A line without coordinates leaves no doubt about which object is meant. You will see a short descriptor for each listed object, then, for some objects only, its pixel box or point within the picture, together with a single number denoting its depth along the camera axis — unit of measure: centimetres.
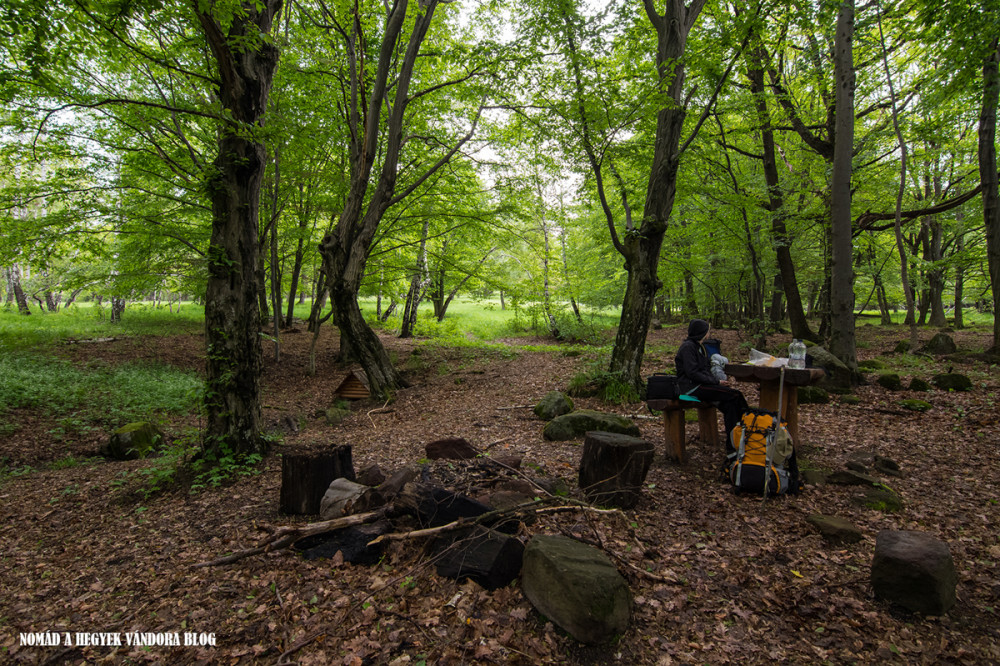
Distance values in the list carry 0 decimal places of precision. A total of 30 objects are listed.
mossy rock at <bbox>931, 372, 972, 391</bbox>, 720
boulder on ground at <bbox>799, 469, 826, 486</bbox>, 462
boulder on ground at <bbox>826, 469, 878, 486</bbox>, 450
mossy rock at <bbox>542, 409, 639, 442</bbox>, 603
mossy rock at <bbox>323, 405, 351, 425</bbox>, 845
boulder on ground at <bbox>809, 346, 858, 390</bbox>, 786
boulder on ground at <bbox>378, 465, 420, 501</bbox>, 398
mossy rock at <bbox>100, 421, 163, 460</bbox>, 654
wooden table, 464
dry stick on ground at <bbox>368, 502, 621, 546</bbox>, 342
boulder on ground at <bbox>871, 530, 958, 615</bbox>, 272
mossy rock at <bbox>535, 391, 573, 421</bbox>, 745
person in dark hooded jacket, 496
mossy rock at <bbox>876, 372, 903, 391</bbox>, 759
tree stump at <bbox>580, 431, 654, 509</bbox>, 408
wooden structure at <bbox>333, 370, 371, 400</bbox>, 984
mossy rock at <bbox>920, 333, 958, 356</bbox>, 1046
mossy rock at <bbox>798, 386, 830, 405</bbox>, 748
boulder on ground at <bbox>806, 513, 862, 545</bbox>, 356
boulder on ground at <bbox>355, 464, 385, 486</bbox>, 450
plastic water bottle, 474
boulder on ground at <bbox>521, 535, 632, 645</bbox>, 262
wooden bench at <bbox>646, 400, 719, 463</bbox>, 514
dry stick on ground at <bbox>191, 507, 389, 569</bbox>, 366
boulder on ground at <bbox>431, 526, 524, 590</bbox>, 308
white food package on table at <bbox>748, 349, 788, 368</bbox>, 492
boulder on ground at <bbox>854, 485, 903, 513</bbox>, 409
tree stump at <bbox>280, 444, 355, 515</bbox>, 428
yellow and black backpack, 429
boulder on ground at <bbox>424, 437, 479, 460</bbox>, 523
